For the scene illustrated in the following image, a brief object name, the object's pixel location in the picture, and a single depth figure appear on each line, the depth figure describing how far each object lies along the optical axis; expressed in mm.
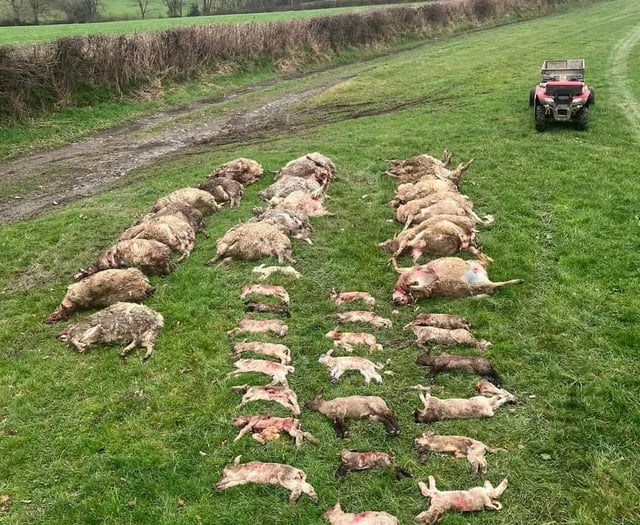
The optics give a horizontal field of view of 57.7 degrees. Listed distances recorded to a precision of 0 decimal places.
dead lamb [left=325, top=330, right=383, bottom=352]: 8930
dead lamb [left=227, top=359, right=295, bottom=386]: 8250
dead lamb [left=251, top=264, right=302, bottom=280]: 11173
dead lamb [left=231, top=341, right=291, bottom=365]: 8797
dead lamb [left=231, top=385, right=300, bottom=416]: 7727
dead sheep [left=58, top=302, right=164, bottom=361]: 9367
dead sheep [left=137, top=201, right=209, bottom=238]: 13398
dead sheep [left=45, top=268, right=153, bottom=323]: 10383
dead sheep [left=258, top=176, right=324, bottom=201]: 14977
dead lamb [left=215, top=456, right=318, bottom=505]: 6453
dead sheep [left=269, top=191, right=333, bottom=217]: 13766
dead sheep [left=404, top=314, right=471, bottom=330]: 9344
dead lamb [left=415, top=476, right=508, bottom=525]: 6102
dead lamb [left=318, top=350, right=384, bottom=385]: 8281
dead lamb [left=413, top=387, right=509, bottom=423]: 7441
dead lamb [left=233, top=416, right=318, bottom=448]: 7180
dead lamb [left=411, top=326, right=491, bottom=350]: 8873
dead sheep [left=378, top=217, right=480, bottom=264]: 11609
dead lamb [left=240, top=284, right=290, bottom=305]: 10430
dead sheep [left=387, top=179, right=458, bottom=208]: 13957
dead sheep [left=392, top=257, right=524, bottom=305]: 10211
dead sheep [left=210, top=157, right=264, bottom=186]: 16500
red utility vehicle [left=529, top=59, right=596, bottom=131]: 17891
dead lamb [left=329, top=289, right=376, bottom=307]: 10152
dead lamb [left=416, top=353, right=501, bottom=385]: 8195
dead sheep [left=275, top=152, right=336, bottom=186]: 15781
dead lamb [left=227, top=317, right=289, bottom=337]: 9398
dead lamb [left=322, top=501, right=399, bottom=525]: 6008
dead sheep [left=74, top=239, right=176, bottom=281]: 11422
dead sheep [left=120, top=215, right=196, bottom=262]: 12266
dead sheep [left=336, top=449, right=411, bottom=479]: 6668
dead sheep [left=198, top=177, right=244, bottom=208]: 15367
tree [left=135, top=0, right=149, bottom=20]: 74062
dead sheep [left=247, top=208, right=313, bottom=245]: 12732
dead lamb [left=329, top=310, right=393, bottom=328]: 9609
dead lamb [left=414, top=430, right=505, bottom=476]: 6806
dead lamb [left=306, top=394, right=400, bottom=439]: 7359
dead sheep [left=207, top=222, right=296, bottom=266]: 11852
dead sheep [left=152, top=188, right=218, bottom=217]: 14336
